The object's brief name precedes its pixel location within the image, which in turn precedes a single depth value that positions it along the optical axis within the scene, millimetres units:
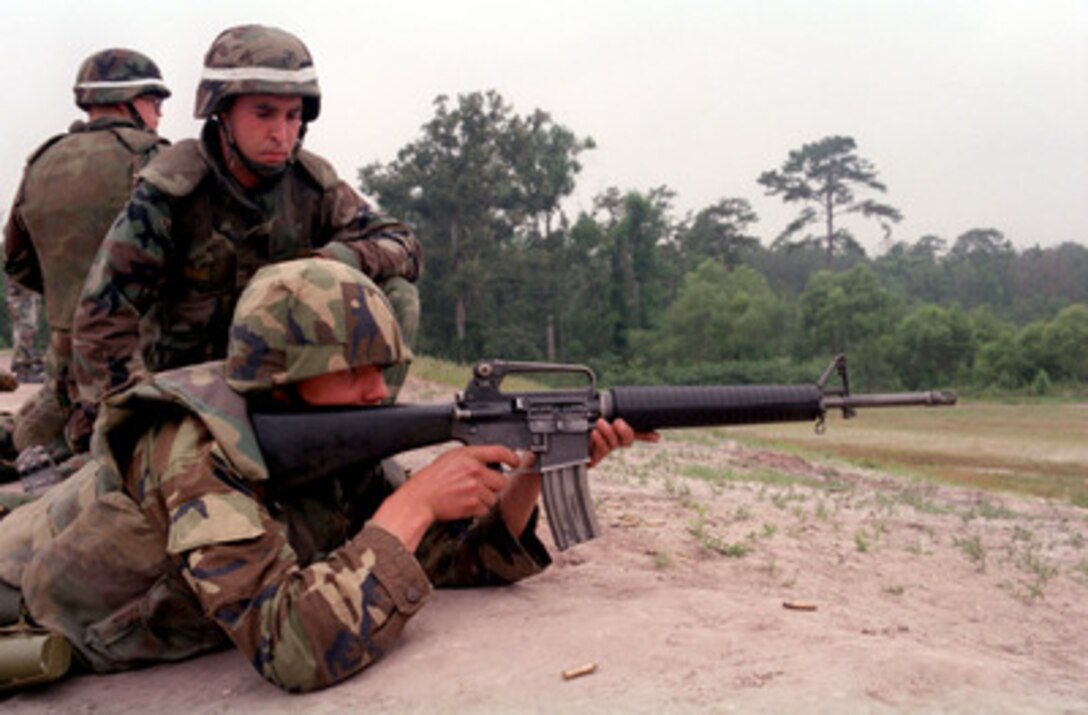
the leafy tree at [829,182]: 50219
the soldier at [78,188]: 5246
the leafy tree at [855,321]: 25875
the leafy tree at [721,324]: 33344
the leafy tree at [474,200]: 36812
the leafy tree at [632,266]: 40656
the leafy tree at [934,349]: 25375
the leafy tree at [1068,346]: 22688
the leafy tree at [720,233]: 50594
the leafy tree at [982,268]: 49281
